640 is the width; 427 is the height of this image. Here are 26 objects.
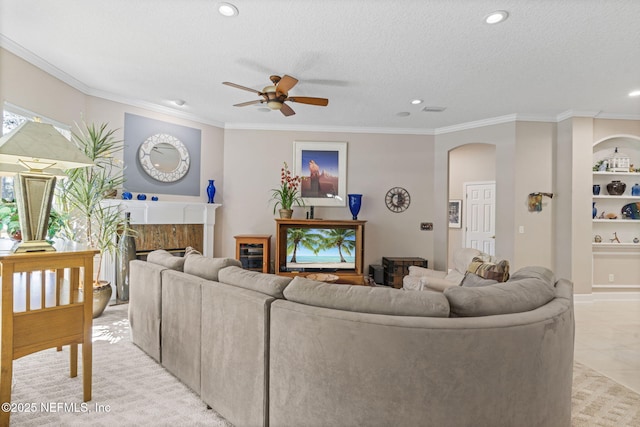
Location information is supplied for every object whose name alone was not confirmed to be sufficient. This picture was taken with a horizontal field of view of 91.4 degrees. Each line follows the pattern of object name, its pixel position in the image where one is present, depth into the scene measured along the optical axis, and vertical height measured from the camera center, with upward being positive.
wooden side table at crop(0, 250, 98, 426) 1.69 -0.59
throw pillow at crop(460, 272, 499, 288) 2.17 -0.45
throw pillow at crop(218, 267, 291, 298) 1.74 -0.38
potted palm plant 3.41 +0.07
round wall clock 5.78 +0.36
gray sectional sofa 1.31 -0.62
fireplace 4.23 -0.16
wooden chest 5.26 -0.84
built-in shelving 4.93 -0.21
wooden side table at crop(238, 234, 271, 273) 5.20 -0.59
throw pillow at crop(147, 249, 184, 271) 2.50 -0.38
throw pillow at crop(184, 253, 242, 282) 2.17 -0.36
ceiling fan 3.07 +1.26
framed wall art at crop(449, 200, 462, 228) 7.08 +0.13
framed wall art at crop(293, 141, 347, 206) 5.62 +0.84
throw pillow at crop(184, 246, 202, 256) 2.80 -0.33
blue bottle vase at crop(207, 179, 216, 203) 5.23 +0.41
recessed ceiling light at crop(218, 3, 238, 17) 2.33 +1.57
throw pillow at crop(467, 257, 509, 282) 2.67 -0.44
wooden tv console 5.12 -0.44
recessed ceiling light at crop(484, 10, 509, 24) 2.35 +1.56
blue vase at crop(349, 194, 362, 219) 5.41 +0.26
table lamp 1.80 +0.28
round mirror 4.65 +0.89
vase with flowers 5.23 +0.40
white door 6.51 +0.08
